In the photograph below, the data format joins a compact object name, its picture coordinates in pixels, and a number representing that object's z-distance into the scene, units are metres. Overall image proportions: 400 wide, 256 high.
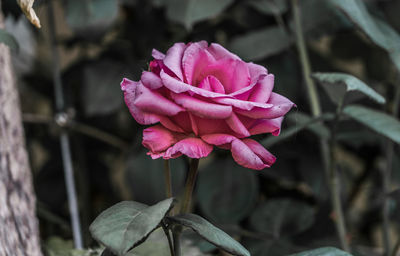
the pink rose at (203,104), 0.86
